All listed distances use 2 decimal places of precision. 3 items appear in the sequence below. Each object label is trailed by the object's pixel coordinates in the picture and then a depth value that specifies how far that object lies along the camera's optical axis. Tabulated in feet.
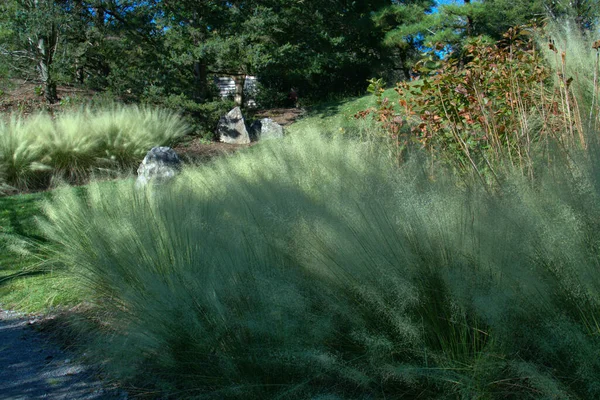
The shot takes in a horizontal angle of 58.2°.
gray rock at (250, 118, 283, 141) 47.93
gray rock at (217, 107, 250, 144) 47.83
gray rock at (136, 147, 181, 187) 28.35
